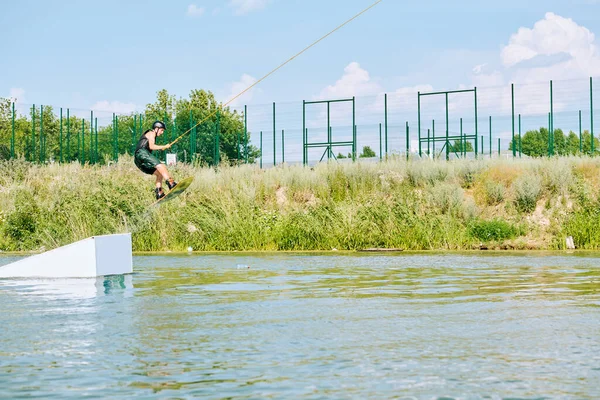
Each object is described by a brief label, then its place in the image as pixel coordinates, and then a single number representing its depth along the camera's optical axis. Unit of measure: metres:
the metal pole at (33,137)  48.81
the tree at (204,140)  48.50
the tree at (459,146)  44.94
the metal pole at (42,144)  49.12
